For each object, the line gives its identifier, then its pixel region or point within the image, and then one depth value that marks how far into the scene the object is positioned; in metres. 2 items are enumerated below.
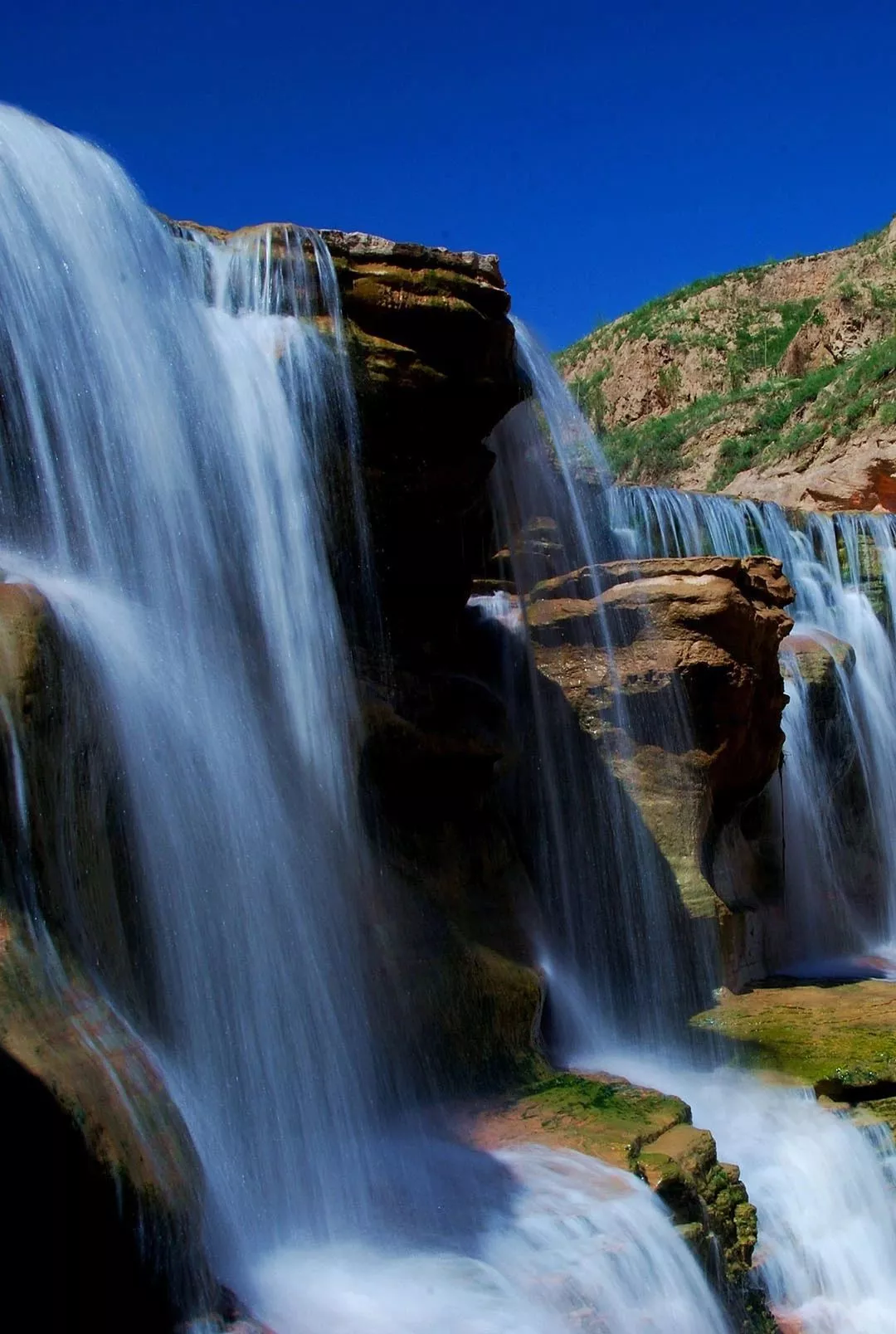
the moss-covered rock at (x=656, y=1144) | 6.15
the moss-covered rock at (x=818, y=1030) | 8.38
